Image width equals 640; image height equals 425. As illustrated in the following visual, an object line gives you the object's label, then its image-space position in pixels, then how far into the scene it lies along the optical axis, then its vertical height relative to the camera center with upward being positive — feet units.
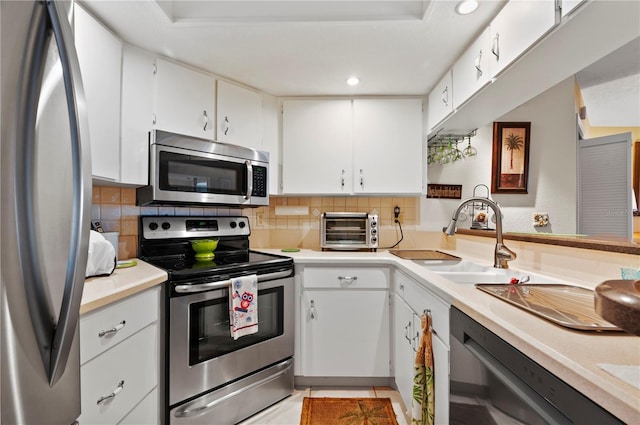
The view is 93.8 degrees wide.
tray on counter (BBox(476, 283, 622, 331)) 2.48 -0.92
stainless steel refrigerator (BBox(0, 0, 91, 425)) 1.51 +0.02
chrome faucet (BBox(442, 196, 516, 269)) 5.05 -0.42
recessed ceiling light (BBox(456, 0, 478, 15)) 4.36 +3.08
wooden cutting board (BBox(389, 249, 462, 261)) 6.63 -0.99
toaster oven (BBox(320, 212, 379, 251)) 7.77 -0.48
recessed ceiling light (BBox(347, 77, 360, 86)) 6.89 +3.10
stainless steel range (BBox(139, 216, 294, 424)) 4.92 -2.17
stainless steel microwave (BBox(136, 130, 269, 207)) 5.73 +0.83
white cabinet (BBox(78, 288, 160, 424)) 3.30 -1.92
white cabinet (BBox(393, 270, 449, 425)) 3.87 -1.99
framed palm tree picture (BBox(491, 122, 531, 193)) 5.46 +1.09
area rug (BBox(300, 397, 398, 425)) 5.69 -3.96
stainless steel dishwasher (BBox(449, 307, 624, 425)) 1.88 -1.37
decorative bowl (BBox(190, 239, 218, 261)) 6.57 -0.82
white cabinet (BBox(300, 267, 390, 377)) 6.70 -2.50
